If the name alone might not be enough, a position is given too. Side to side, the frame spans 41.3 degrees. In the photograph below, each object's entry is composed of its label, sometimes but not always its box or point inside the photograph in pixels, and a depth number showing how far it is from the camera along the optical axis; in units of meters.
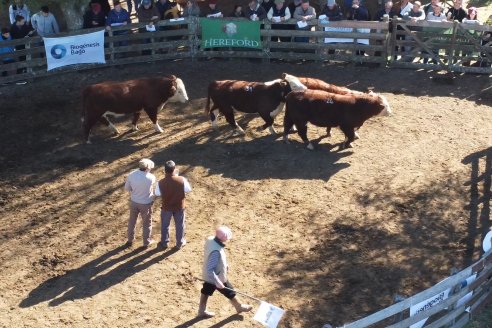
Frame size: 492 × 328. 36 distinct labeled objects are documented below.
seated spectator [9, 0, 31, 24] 17.81
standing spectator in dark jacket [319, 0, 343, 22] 17.52
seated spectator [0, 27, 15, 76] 16.52
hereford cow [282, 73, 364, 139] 13.69
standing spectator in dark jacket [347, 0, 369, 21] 17.53
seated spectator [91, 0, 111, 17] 18.87
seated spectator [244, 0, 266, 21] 17.69
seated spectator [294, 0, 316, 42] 17.33
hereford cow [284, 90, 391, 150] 13.18
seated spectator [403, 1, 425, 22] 17.11
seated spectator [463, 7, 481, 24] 16.50
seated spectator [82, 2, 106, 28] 17.50
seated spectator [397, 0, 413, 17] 17.48
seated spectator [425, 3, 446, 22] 17.03
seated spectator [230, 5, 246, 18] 17.83
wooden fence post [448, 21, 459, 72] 16.38
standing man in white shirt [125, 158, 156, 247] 10.09
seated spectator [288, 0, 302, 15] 17.80
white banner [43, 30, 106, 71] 16.73
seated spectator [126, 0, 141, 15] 20.92
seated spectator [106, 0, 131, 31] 17.31
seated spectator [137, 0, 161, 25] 17.78
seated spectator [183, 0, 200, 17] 17.88
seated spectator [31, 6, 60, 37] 17.09
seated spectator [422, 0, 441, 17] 17.08
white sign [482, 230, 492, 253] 8.67
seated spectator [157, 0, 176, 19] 18.28
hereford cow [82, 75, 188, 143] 13.66
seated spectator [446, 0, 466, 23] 17.20
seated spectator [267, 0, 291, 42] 17.39
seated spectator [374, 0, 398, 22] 17.45
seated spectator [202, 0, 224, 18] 18.02
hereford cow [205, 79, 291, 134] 13.88
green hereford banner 17.55
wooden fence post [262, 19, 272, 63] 17.44
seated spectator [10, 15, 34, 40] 16.94
